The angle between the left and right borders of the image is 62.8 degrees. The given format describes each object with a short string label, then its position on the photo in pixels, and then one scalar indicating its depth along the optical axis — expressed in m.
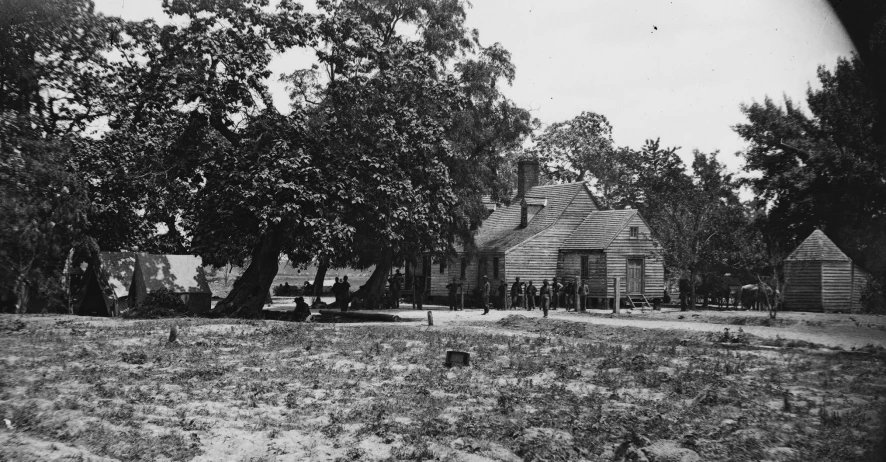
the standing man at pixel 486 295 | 35.53
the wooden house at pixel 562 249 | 46.22
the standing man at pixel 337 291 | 37.96
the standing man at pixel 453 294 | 41.41
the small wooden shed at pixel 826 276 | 37.94
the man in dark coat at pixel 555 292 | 42.78
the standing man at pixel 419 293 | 42.20
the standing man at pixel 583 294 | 40.38
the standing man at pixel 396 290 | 43.72
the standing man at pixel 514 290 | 43.24
